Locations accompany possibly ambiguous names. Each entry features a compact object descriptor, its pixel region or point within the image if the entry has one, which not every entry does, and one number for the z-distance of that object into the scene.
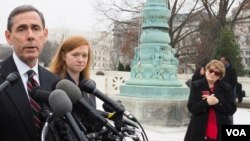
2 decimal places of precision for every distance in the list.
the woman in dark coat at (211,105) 4.31
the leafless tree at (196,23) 26.81
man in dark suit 1.94
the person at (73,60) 3.20
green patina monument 9.14
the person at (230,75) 7.71
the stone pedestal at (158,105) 9.12
